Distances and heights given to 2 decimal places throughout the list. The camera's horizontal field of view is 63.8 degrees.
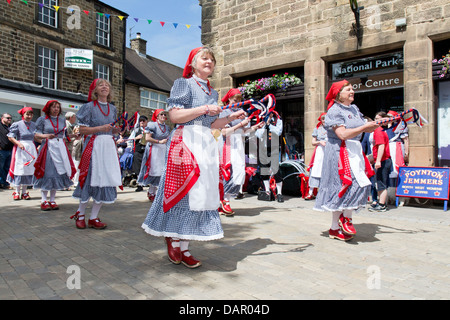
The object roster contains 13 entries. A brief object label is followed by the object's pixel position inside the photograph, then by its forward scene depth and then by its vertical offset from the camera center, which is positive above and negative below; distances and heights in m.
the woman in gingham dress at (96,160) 4.93 +0.04
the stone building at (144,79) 25.88 +6.73
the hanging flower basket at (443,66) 7.57 +2.06
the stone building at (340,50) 7.84 +2.89
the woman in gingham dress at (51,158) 6.55 +0.09
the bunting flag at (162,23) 13.14 +5.54
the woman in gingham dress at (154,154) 7.77 +0.20
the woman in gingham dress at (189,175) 3.18 -0.11
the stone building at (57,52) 17.50 +6.16
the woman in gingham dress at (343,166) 4.30 -0.03
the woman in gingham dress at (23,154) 8.34 +0.22
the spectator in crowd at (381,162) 6.93 +0.03
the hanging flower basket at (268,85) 10.33 +2.33
